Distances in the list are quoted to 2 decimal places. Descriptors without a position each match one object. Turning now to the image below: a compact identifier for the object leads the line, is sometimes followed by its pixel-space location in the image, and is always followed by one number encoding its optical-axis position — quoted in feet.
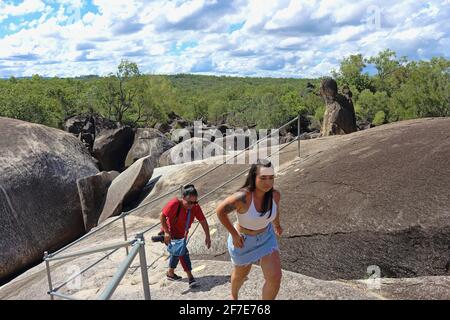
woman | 14.67
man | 19.90
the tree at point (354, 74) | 178.60
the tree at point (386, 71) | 179.73
